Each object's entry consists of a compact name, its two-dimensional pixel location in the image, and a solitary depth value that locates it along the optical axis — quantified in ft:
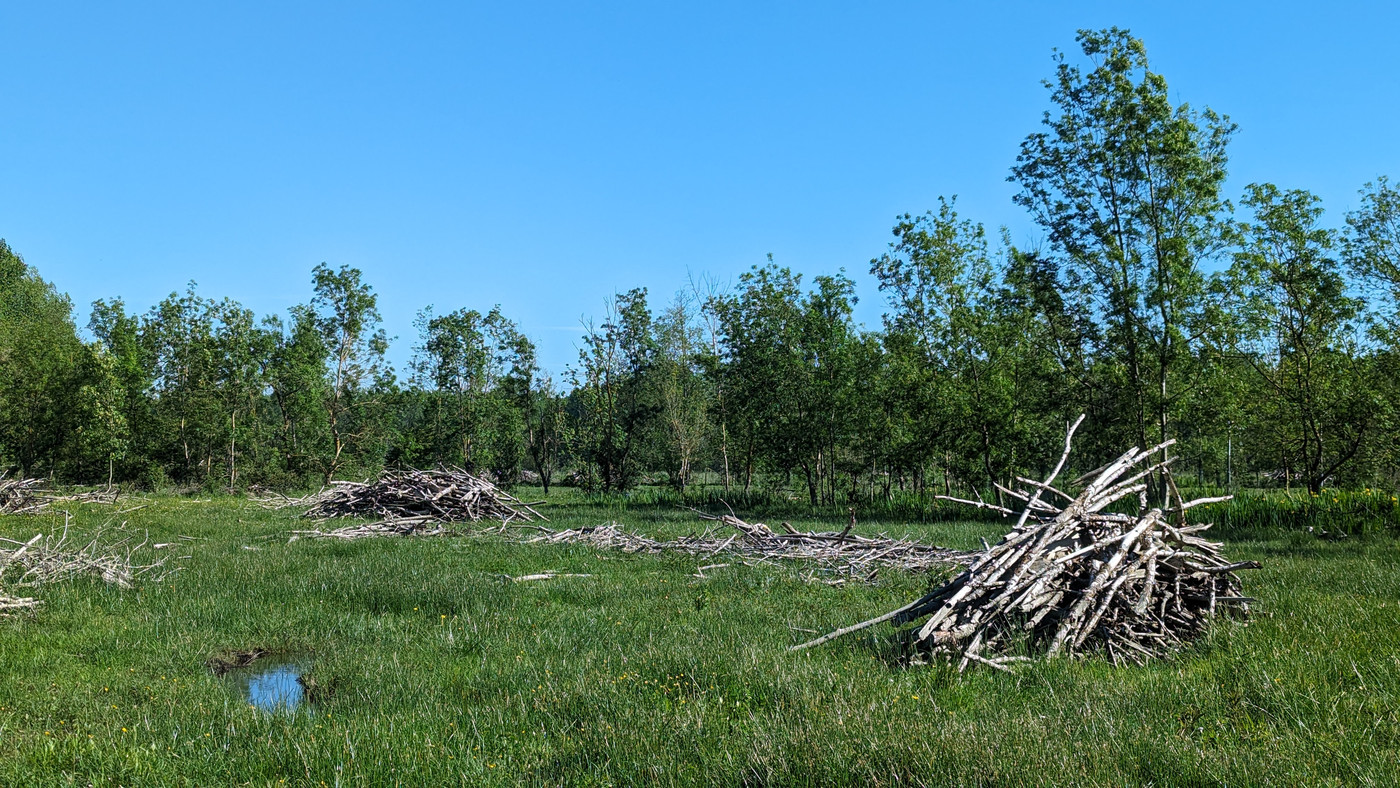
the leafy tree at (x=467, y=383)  137.28
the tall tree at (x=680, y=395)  126.00
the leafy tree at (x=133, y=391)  123.54
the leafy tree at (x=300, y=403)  126.93
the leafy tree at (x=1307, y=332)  77.36
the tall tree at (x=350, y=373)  132.98
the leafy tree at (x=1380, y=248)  74.38
